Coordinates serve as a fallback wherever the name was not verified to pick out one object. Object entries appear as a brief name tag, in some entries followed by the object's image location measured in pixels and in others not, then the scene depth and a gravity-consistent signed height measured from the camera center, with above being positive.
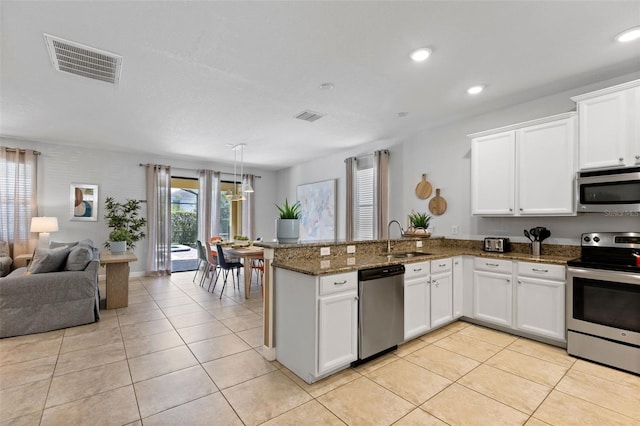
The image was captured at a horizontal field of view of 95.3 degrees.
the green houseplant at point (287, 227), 2.87 -0.12
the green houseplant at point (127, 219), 5.76 -0.09
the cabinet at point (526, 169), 2.99 +0.52
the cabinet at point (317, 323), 2.21 -0.86
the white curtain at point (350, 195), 5.92 +0.40
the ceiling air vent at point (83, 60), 2.40 +1.39
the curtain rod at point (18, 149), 5.12 +1.14
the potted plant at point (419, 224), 3.92 -0.13
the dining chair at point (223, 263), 4.92 -0.83
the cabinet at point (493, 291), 3.13 -0.85
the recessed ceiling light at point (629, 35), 2.22 +1.40
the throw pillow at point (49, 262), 3.41 -0.57
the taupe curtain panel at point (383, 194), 5.16 +0.37
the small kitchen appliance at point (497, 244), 3.47 -0.36
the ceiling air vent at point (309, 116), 4.02 +1.40
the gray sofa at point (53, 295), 3.13 -0.91
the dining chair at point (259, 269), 5.38 -1.13
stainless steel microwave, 2.59 +0.22
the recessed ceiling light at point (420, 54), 2.47 +1.39
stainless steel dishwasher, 2.46 -0.84
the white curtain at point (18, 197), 5.09 +0.32
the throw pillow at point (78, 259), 3.54 -0.55
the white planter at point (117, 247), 4.86 -0.55
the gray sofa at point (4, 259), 4.47 -0.72
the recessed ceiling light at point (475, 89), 3.16 +1.38
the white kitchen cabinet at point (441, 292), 3.15 -0.87
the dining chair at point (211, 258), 5.20 -0.79
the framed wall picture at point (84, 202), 5.79 +0.25
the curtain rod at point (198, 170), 6.45 +1.10
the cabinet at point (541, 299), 2.78 -0.84
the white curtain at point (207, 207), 7.09 +0.19
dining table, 4.59 -0.68
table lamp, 5.05 -0.21
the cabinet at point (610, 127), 2.57 +0.81
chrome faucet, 3.51 -0.38
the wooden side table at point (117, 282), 4.10 -0.96
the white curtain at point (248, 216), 7.79 -0.04
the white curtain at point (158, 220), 6.45 -0.12
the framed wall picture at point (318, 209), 6.59 +0.14
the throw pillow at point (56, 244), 5.06 -0.52
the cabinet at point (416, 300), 2.86 -0.87
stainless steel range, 2.36 -0.74
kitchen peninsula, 2.27 -0.75
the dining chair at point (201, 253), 5.66 -0.76
